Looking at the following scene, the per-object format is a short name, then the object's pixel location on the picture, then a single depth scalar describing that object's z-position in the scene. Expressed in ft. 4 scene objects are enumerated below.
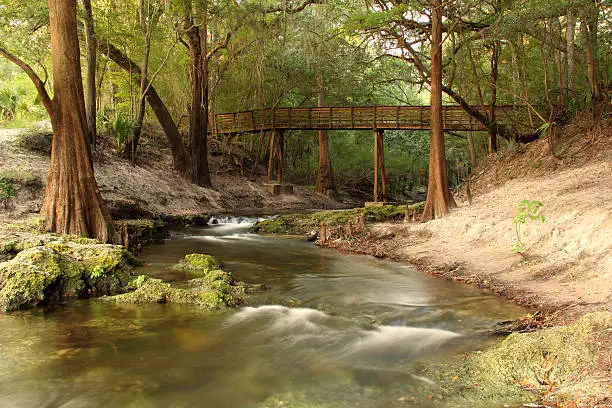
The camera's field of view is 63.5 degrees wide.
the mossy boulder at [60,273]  22.00
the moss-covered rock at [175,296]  22.95
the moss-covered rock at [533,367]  13.15
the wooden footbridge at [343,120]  76.74
